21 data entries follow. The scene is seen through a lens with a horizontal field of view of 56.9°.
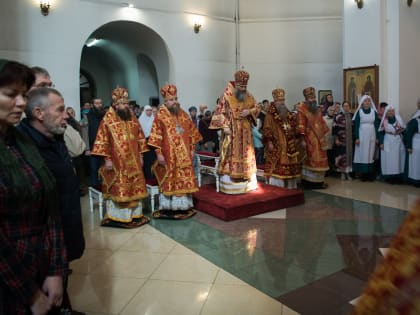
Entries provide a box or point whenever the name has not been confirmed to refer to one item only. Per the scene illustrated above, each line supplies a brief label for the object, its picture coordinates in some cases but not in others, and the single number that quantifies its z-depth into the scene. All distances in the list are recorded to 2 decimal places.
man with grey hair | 1.98
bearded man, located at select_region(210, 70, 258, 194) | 6.12
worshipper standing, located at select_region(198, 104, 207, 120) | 10.42
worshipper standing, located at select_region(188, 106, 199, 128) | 9.91
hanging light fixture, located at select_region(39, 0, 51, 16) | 8.14
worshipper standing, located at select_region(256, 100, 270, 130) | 9.62
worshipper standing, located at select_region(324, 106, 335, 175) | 8.56
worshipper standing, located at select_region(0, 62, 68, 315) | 1.47
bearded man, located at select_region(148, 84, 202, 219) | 5.59
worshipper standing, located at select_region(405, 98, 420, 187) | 7.43
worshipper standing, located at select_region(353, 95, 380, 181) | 8.07
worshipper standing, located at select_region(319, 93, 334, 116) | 10.26
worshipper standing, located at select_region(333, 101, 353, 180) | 8.32
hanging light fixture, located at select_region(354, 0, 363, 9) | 8.80
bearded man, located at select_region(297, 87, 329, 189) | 7.41
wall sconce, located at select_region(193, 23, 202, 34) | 10.69
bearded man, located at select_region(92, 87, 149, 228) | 5.23
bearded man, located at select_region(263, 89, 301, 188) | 7.10
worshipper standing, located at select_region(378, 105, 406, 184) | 7.81
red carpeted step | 5.54
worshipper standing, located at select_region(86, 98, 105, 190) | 7.63
